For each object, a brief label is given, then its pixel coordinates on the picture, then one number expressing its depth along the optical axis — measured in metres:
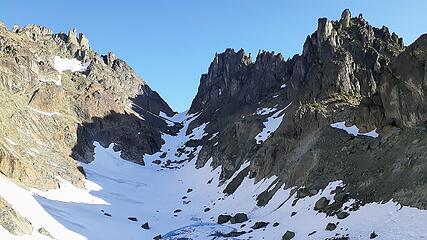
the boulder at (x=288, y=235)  41.97
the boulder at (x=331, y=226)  38.42
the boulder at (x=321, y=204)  44.12
